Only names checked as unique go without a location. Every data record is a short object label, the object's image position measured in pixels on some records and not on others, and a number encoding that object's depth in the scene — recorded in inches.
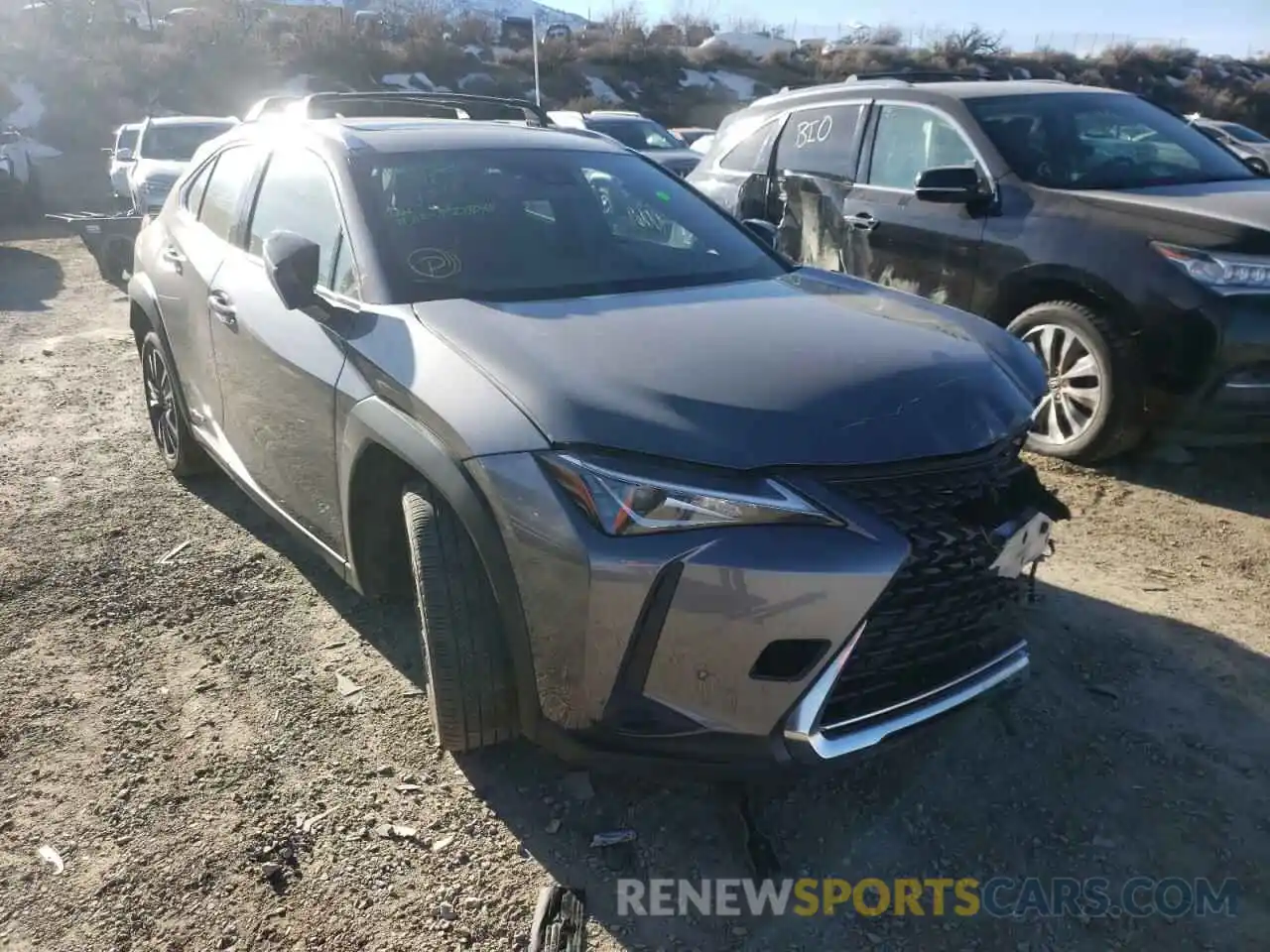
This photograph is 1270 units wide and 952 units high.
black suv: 159.0
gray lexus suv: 78.5
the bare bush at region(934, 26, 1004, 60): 1503.4
